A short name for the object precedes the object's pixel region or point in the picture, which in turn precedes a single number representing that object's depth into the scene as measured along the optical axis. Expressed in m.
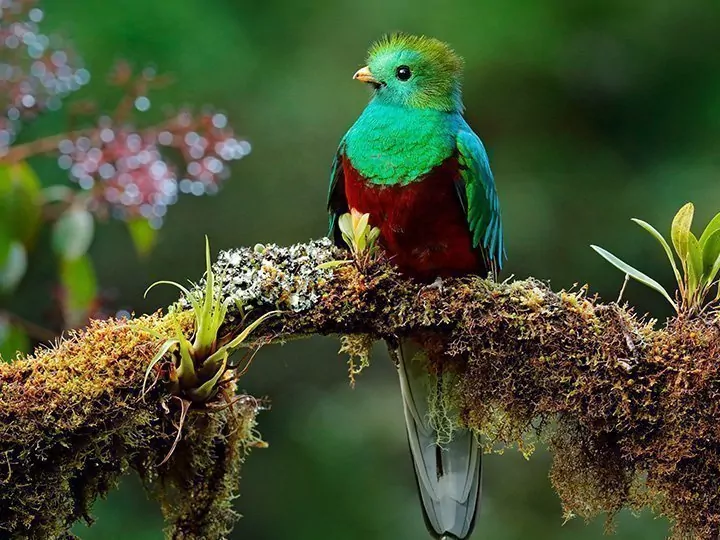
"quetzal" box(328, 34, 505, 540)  4.81
